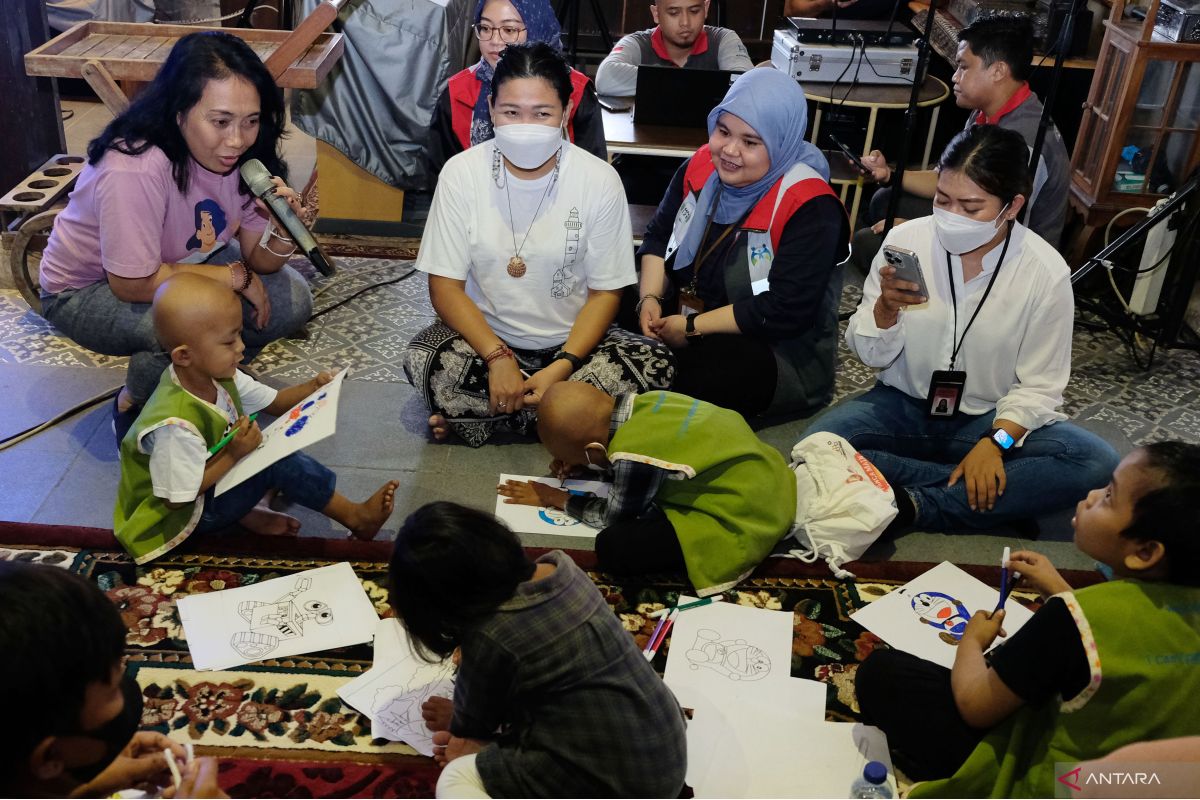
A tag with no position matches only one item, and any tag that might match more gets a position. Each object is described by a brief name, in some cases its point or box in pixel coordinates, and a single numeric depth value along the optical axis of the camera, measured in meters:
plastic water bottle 2.02
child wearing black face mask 1.47
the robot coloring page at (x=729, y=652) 2.37
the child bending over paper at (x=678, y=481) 2.58
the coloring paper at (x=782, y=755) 2.14
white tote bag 2.73
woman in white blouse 2.81
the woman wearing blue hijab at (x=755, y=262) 3.14
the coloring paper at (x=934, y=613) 2.51
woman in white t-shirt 3.12
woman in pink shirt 2.96
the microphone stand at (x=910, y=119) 3.36
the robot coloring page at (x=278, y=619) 2.40
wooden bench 3.69
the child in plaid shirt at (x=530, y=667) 1.79
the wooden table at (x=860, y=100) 4.65
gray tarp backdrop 4.64
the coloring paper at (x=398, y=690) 2.22
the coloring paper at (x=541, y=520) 2.85
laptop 4.18
